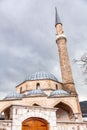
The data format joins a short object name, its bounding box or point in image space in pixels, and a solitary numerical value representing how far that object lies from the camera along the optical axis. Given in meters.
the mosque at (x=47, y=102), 8.81
